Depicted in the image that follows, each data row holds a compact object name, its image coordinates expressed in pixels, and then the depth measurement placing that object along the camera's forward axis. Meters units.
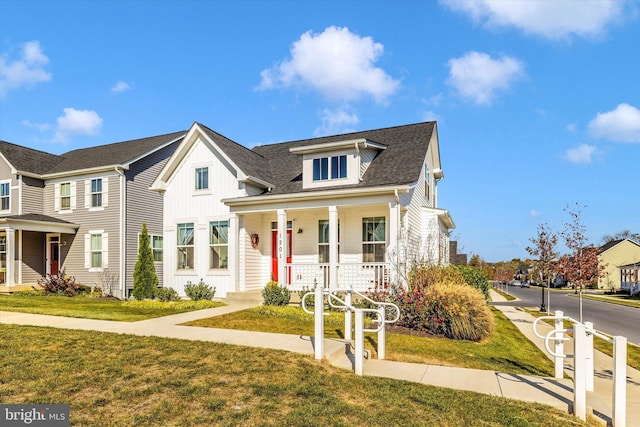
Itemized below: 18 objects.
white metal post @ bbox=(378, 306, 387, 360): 7.70
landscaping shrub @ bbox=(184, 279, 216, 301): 15.34
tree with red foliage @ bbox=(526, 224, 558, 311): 19.21
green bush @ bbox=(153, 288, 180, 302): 15.67
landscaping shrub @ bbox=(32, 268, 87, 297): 19.23
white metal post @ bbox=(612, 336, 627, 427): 4.90
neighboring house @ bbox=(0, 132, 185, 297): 19.97
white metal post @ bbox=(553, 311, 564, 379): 6.36
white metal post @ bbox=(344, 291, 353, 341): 7.90
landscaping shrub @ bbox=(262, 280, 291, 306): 13.45
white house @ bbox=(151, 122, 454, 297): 13.88
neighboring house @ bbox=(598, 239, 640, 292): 54.38
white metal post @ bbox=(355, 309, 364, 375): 6.52
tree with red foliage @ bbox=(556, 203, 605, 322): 16.08
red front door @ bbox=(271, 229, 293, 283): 16.27
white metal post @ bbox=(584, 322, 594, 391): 5.54
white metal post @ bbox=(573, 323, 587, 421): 5.13
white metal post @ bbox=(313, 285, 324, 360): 6.92
